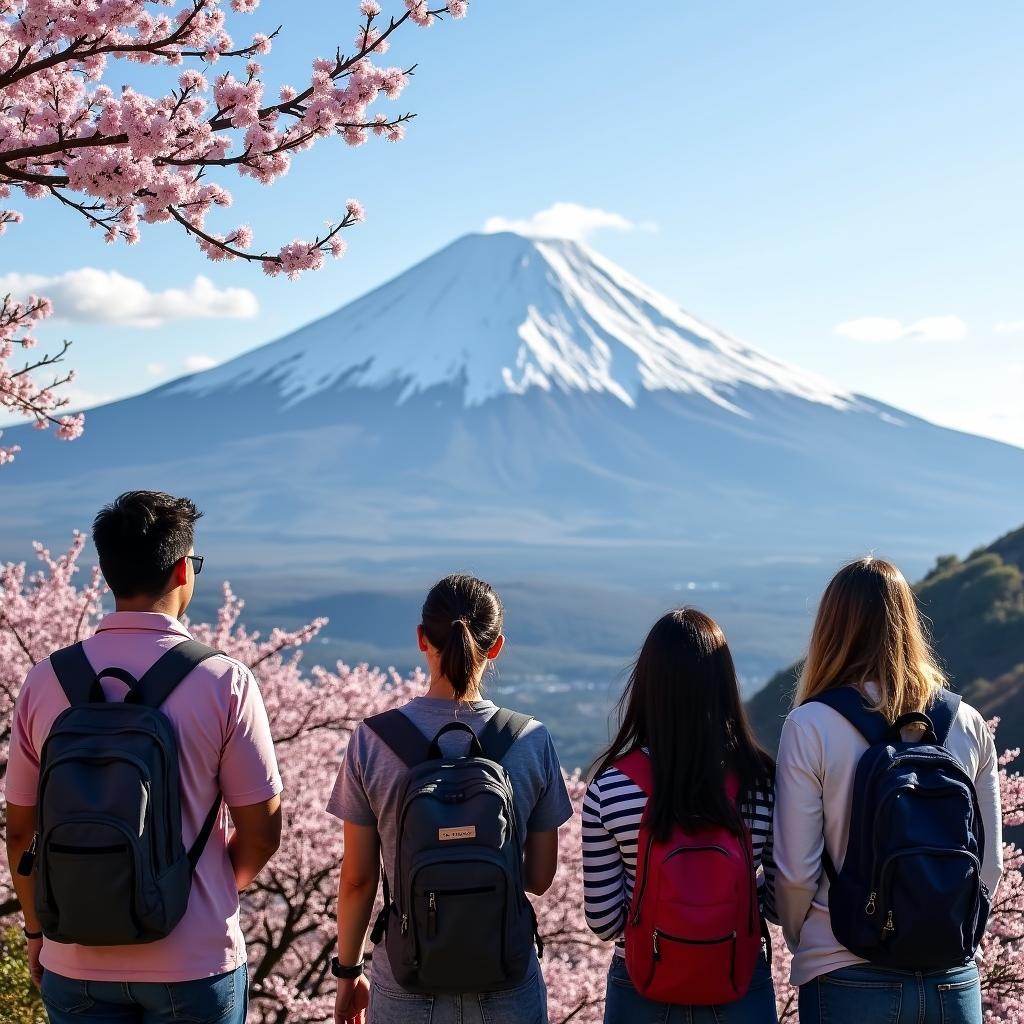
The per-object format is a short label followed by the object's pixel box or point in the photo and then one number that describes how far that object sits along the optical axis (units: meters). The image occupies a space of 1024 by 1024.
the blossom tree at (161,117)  3.39
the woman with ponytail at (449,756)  2.33
